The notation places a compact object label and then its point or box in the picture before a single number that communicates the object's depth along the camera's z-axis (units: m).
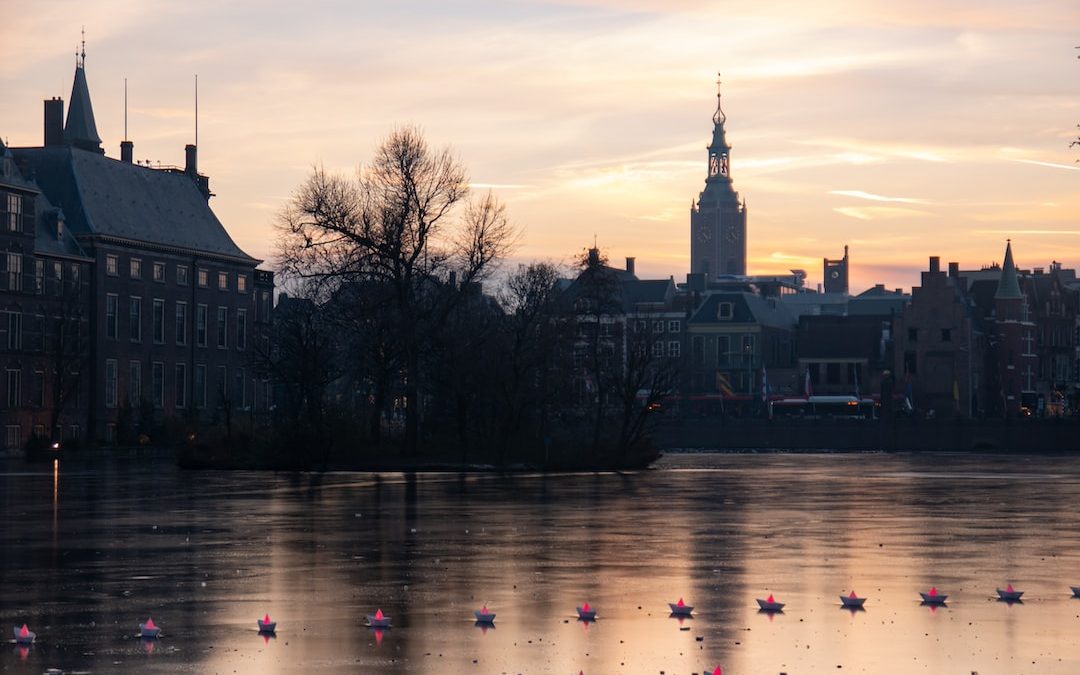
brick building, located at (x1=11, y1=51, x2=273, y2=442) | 119.88
